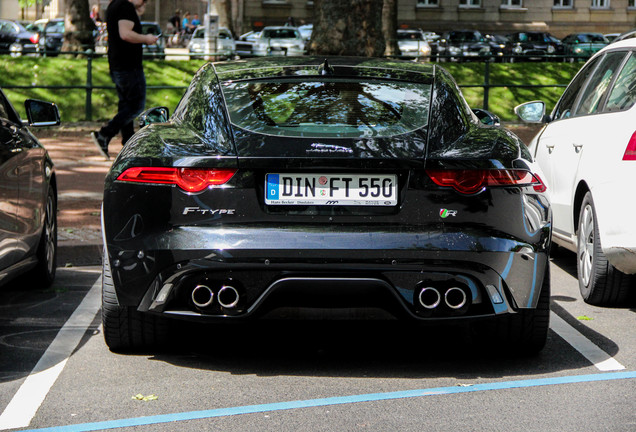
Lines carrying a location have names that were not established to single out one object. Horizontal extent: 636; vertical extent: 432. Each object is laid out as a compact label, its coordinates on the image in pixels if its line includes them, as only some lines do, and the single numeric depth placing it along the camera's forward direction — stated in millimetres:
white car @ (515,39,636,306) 6391
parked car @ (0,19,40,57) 45625
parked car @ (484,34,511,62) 45969
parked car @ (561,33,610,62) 43800
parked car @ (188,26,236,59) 40041
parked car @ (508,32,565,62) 48594
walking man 11914
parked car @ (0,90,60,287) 6055
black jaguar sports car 4816
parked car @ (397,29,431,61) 45250
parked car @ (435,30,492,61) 46031
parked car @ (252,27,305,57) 45906
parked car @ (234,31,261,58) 41428
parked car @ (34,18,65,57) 45312
